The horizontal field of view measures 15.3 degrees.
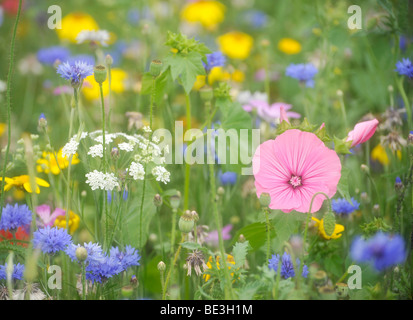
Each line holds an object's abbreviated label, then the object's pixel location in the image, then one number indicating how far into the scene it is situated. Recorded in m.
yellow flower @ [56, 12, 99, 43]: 2.17
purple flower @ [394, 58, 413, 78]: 1.55
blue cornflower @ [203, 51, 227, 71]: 1.62
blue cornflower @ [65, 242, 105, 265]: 1.44
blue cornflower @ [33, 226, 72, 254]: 1.45
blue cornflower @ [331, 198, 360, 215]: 1.55
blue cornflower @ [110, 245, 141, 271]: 1.46
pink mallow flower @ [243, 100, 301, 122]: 1.70
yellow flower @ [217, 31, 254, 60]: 2.19
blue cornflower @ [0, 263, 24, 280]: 1.46
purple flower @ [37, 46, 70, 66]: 1.88
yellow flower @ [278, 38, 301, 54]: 2.15
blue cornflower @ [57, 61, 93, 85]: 1.48
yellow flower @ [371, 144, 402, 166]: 1.71
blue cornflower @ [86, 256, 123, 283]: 1.45
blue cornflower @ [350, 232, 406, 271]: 1.39
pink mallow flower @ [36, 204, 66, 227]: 1.55
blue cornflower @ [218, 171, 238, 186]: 1.72
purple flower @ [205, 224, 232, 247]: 1.62
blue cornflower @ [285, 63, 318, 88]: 1.73
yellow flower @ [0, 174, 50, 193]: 1.52
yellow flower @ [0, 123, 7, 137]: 1.86
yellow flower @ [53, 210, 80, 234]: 1.55
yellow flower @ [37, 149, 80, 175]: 1.57
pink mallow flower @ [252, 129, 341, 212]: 1.46
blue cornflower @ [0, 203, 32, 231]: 1.49
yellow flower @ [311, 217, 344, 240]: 1.52
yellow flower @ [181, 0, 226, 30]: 2.36
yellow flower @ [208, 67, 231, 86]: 1.88
